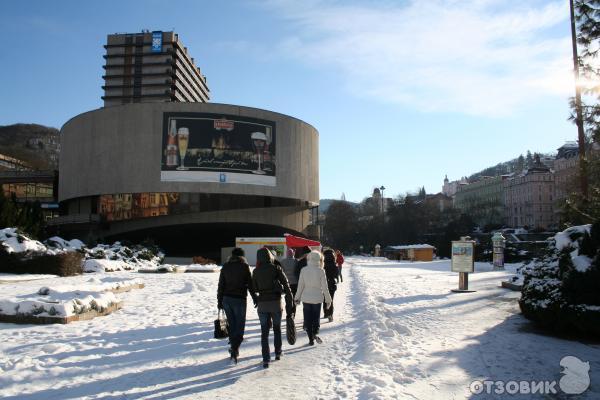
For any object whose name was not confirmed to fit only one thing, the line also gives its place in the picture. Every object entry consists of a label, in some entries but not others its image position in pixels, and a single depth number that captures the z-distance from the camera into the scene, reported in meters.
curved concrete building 52.06
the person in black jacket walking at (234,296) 7.04
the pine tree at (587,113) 13.53
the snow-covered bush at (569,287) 8.77
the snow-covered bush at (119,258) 25.60
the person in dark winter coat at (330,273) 11.54
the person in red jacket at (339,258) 22.83
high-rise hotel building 110.38
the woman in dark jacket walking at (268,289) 7.07
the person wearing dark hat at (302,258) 10.73
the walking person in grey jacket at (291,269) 10.96
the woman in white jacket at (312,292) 8.61
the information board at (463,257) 17.30
